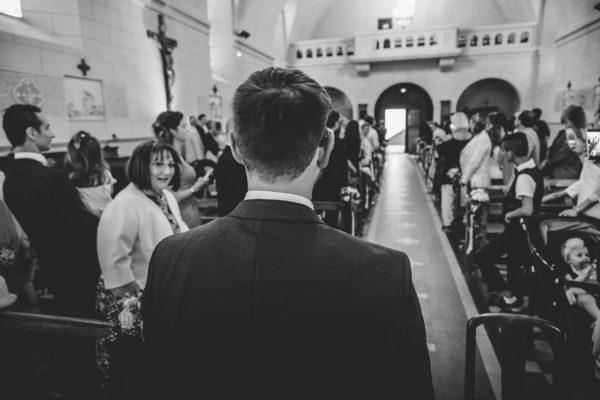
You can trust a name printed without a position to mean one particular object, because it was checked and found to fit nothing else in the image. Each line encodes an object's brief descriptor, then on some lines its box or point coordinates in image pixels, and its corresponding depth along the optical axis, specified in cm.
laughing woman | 222
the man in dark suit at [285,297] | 84
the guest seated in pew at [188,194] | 362
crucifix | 906
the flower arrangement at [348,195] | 481
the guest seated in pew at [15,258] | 269
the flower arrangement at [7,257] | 263
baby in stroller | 286
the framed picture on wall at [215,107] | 1166
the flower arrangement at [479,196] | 462
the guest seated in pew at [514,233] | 372
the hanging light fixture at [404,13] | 1530
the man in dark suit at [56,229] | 247
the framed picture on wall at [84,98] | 643
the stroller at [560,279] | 270
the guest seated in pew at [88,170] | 315
